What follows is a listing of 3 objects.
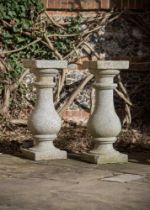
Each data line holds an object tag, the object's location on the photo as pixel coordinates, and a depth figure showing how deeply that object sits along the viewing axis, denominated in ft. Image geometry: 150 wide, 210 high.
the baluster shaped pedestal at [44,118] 26.84
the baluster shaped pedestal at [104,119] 26.41
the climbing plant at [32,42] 36.12
